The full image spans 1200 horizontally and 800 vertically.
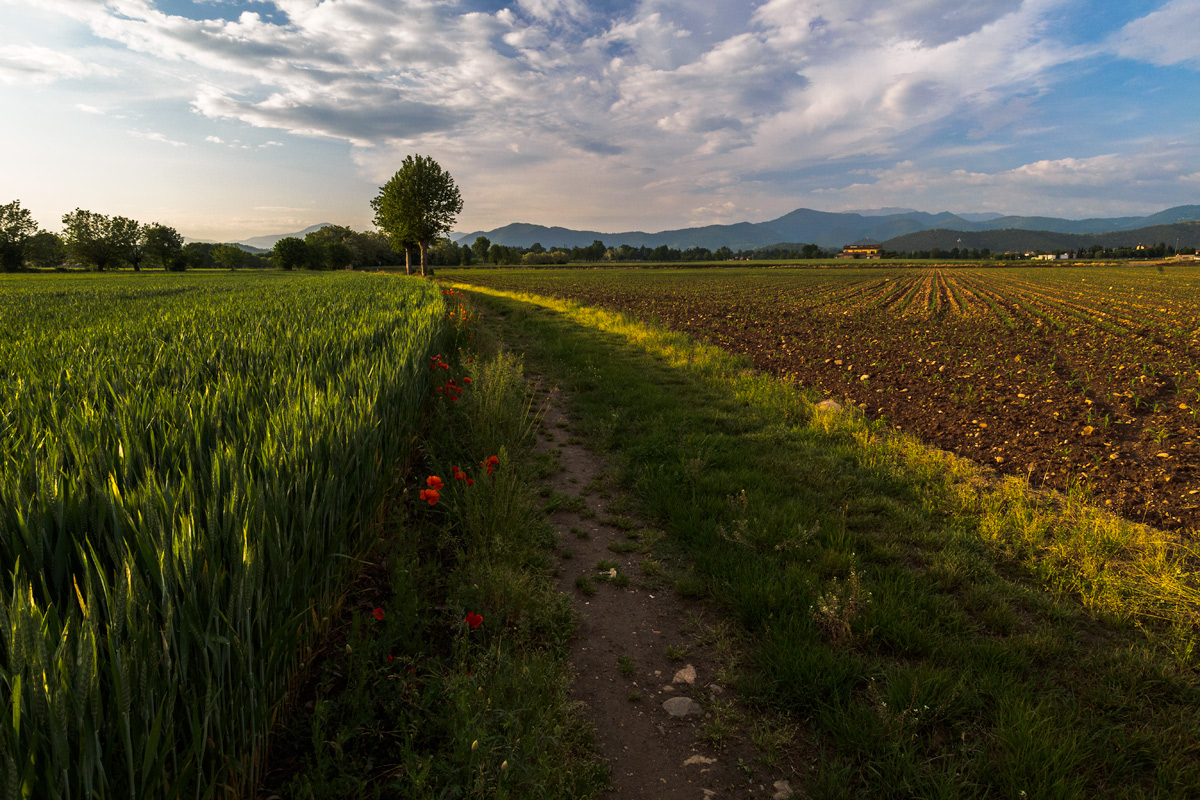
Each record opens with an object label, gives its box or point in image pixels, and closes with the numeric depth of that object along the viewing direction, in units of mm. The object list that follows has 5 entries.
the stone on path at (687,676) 3207
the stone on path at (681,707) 2967
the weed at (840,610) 3367
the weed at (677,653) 3385
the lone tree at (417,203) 47688
